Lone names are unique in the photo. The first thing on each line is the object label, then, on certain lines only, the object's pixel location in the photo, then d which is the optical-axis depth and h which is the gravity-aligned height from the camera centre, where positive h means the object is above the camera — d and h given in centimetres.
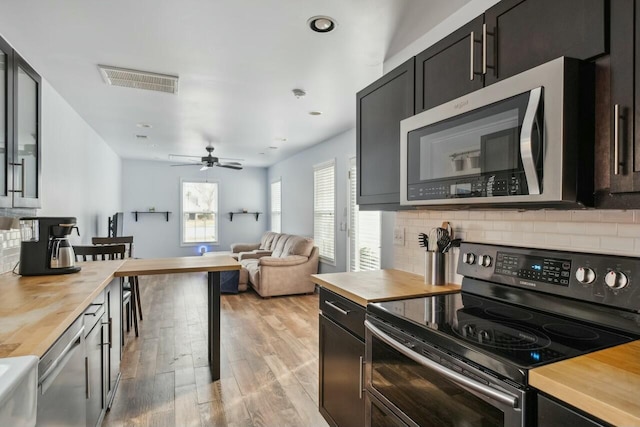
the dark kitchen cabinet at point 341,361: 174 -78
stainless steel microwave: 113 +26
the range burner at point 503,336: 108 -39
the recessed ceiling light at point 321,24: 222 +122
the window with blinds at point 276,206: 824 +18
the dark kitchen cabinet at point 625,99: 100 +34
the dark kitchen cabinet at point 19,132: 176 +44
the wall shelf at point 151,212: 810 +0
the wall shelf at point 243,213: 895 +1
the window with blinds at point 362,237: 462 -31
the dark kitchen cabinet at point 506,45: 114 +66
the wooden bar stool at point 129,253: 382 -41
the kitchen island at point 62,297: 122 -41
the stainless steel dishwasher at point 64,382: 121 -65
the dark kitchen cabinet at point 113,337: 224 -85
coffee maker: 223 -24
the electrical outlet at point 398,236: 253 -15
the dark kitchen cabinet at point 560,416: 78 -46
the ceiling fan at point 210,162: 592 +88
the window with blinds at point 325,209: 569 +8
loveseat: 545 -89
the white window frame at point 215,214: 847 -10
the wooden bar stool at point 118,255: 323 -43
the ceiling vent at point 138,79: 302 +119
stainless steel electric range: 100 -40
